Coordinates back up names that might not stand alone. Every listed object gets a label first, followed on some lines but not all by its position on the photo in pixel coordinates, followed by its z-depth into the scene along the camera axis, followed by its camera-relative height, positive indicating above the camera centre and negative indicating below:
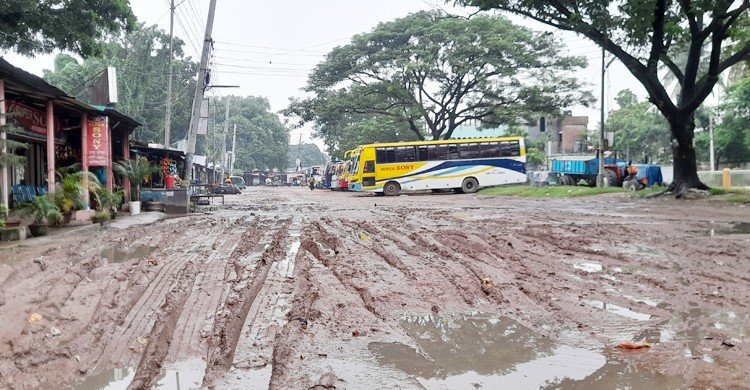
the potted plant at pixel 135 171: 16.69 +0.27
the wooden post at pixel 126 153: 19.34 +0.98
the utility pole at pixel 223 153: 47.58 +2.27
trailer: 29.66 +0.31
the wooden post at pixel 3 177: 10.26 +0.08
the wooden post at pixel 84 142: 14.83 +1.03
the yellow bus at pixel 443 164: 31.02 +0.69
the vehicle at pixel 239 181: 51.07 -0.21
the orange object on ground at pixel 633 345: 3.92 -1.21
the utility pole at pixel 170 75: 24.98 +4.73
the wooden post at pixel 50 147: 12.56 +0.77
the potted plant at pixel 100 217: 12.73 -0.84
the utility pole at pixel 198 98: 19.31 +2.87
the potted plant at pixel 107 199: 14.27 -0.49
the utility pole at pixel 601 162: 26.84 +0.65
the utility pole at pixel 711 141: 36.53 +2.19
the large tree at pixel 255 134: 72.50 +5.94
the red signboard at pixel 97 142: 15.13 +1.05
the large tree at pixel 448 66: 31.45 +6.39
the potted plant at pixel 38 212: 10.64 -0.59
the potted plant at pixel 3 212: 9.90 -0.55
